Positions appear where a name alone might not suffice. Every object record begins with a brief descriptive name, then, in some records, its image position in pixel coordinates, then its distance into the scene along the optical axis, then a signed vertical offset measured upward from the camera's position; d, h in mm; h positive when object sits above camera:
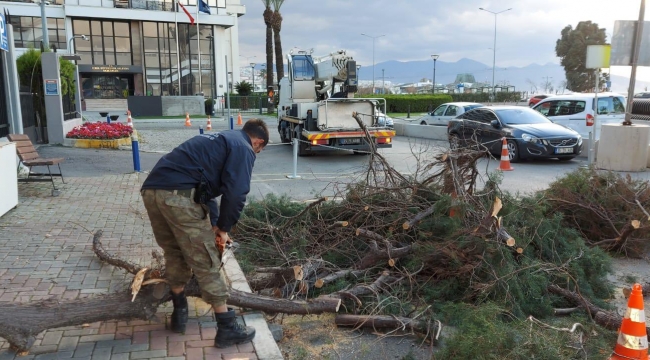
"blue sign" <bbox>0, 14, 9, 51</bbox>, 10800 +958
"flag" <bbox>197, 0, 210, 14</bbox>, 40438 +5738
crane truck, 14523 -598
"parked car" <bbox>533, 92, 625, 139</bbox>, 16125 -716
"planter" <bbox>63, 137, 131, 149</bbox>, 15859 -1756
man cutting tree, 3654 -778
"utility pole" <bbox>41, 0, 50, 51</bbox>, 19691 +2205
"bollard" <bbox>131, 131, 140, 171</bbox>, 11466 -1549
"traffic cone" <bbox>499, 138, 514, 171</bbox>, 12453 -1730
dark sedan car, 13359 -1181
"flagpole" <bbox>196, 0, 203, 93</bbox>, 46591 +3376
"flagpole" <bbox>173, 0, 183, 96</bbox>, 50406 +1830
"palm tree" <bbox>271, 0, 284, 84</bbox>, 40375 +3556
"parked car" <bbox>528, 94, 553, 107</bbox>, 30325 -813
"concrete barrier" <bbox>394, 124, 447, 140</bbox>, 19750 -1773
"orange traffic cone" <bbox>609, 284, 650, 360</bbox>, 3311 -1515
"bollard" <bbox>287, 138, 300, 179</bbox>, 11516 -1741
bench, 8969 -1245
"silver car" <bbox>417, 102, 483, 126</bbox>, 20422 -1069
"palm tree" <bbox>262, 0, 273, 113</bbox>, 42594 +3137
